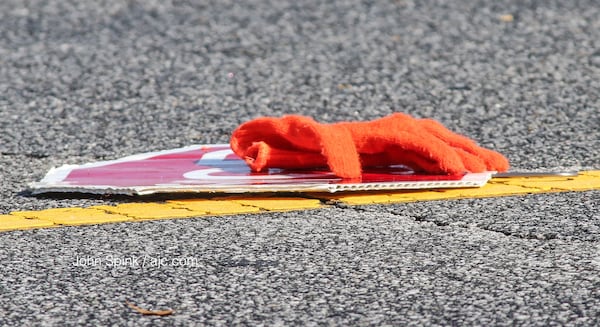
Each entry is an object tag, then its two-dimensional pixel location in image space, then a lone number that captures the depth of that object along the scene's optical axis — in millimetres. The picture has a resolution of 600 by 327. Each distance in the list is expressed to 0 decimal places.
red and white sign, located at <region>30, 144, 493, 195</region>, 7473
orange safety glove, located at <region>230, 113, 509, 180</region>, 7520
